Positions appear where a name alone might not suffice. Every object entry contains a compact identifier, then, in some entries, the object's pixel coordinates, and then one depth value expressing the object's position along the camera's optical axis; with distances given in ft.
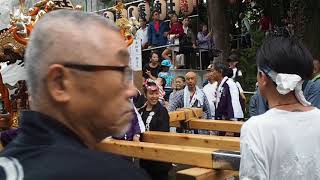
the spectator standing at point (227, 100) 23.11
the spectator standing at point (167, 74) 33.86
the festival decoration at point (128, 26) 16.58
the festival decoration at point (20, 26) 15.01
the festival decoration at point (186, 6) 49.55
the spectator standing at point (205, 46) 45.88
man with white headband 7.18
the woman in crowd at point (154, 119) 16.42
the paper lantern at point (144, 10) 53.57
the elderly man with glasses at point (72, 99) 3.62
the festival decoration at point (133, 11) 54.06
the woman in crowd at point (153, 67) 33.81
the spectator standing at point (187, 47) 45.21
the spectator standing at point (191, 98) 23.65
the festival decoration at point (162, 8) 51.55
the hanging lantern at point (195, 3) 50.21
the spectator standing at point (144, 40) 46.42
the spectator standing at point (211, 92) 24.77
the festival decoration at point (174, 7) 50.57
